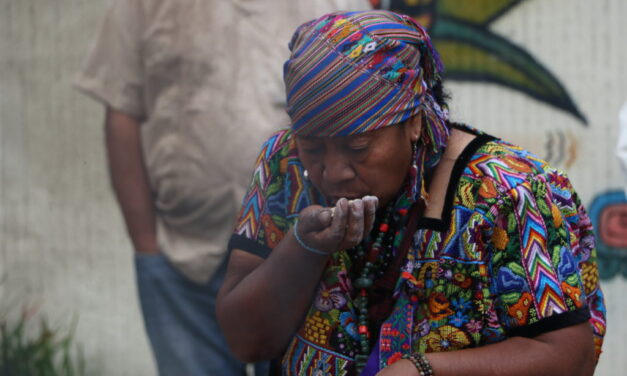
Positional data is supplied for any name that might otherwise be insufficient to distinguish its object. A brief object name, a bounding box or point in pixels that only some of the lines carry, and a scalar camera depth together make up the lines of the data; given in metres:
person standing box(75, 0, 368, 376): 6.94
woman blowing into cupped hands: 3.47
